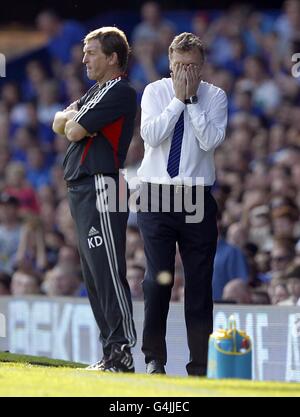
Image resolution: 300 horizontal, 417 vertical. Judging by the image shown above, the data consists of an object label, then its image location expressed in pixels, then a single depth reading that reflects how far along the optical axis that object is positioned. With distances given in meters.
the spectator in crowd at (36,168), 15.97
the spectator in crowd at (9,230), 14.58
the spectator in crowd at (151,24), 15.70
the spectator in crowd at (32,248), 14.21
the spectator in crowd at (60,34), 16.84
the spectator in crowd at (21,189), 15.19
